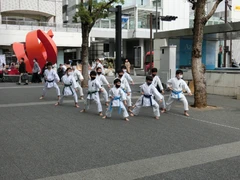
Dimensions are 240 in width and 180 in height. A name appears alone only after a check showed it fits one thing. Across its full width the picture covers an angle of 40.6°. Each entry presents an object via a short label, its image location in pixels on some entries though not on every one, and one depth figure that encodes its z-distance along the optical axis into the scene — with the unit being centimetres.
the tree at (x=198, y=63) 1121
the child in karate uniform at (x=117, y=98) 925
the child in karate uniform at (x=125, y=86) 1103
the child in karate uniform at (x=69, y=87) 1162
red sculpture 2347
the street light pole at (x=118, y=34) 1333
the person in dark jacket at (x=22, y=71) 2069
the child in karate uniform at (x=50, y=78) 1321
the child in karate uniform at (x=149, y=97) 949
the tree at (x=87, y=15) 1742
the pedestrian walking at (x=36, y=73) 2156
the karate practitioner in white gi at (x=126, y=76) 1194
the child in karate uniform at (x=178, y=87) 1023
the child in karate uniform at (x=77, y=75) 1408
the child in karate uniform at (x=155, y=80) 1112
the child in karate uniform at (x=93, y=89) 1012
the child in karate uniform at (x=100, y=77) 1180
